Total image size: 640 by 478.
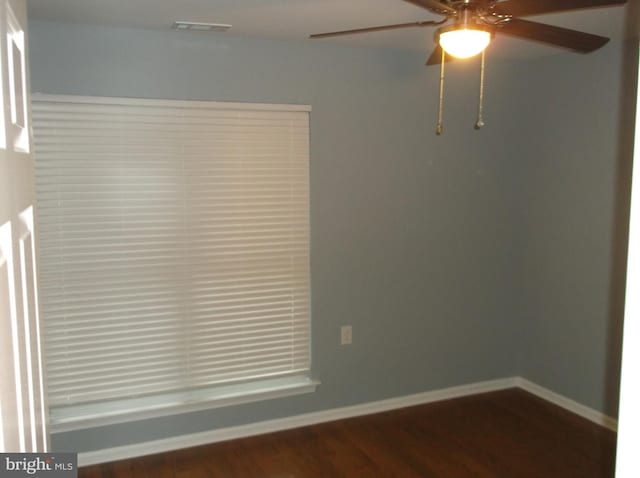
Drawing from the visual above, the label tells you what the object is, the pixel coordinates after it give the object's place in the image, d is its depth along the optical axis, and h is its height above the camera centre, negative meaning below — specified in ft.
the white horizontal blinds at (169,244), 9.12 -0.99
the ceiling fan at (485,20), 5.66 +1.88
